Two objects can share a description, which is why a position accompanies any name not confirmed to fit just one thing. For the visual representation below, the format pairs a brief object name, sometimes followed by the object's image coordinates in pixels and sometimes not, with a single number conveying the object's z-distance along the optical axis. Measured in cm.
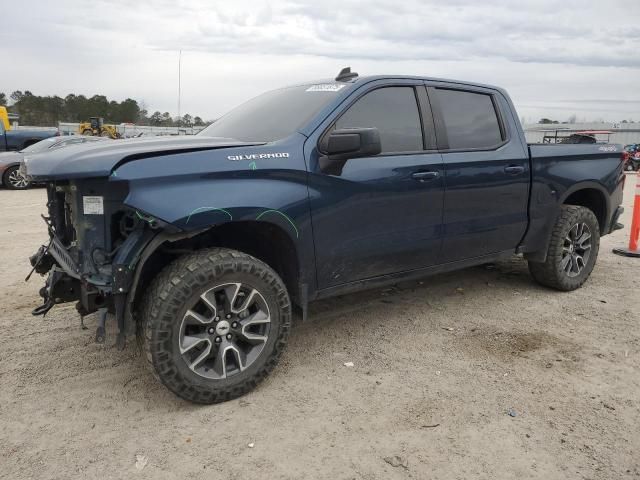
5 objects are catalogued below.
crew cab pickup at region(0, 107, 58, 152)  1504
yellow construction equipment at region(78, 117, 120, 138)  2319
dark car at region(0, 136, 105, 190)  1297
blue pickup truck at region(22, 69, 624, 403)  276
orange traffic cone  663
